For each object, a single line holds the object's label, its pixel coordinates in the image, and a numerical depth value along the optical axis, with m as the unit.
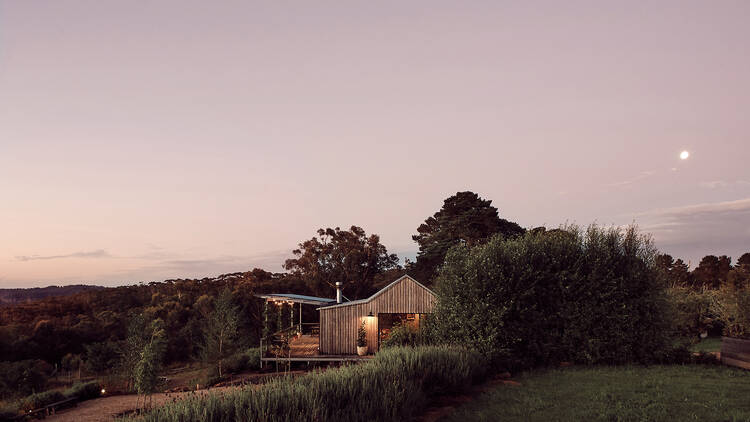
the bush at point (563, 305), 13.23
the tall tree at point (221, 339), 23.05
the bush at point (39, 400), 17.28
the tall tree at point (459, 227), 37.44
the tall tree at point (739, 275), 31.48
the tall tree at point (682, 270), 48.47
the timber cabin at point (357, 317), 21.11
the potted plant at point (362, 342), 21.11
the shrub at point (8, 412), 15.87
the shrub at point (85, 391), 20.25
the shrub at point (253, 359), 23.18
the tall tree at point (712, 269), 50.21
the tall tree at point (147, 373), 15.45
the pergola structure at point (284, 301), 21.52
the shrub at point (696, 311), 25.05
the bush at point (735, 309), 20.34
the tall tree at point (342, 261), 47.47
